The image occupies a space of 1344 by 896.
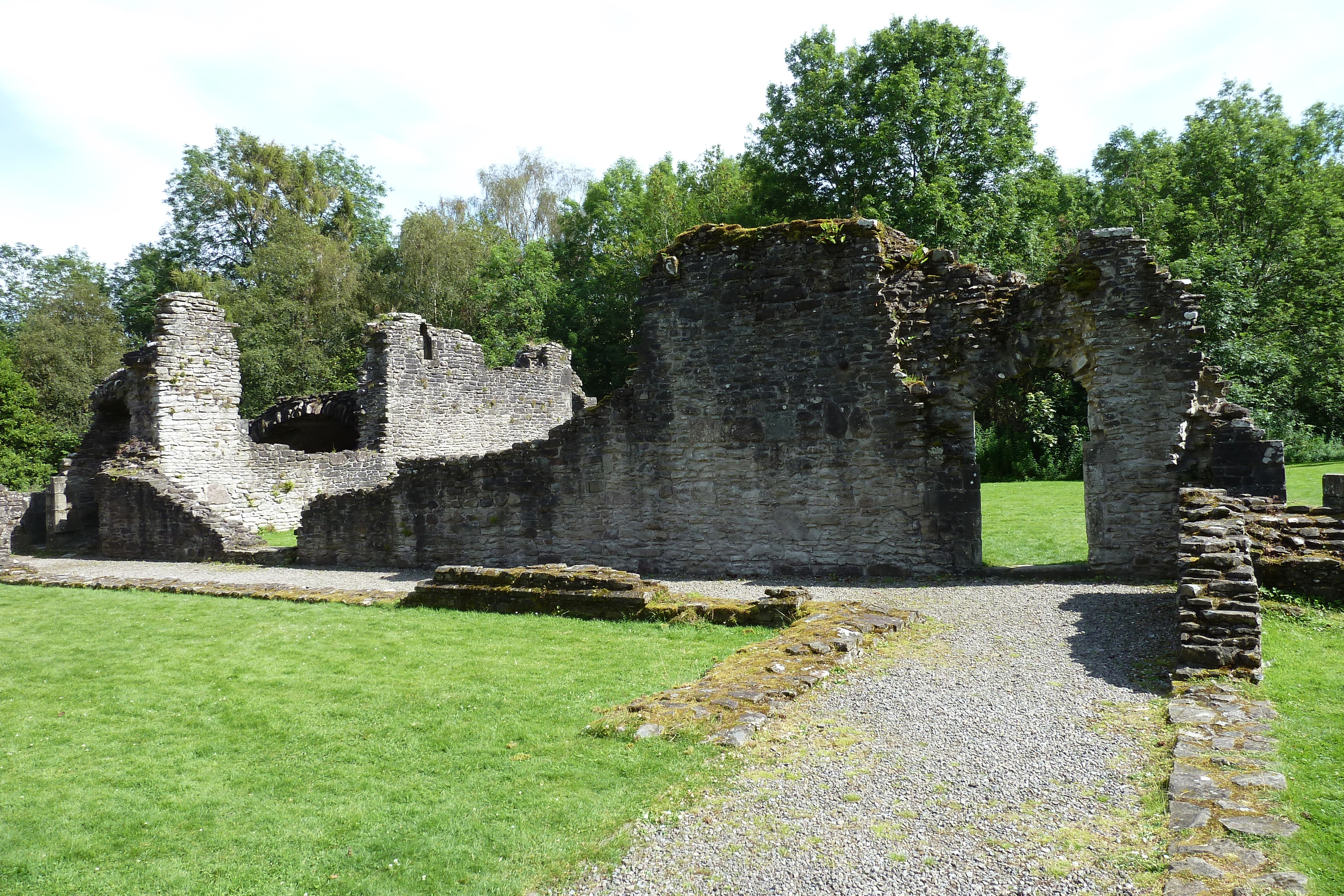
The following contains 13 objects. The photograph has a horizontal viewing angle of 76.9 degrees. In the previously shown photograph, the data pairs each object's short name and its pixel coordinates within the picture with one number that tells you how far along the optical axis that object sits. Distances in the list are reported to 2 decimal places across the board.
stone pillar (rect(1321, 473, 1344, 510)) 10.48
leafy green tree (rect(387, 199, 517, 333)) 39.88
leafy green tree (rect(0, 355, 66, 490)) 32.97
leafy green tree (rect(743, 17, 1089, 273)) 26.80
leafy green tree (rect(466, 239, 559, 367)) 38.41
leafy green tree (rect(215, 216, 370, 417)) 36.91
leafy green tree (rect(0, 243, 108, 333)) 46.97
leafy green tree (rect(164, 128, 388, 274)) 42.81
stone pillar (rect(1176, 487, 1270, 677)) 6.12
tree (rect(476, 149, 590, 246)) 48.38
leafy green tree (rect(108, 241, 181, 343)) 45.69
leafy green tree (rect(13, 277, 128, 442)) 37.72
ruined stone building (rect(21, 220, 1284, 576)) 10.39
